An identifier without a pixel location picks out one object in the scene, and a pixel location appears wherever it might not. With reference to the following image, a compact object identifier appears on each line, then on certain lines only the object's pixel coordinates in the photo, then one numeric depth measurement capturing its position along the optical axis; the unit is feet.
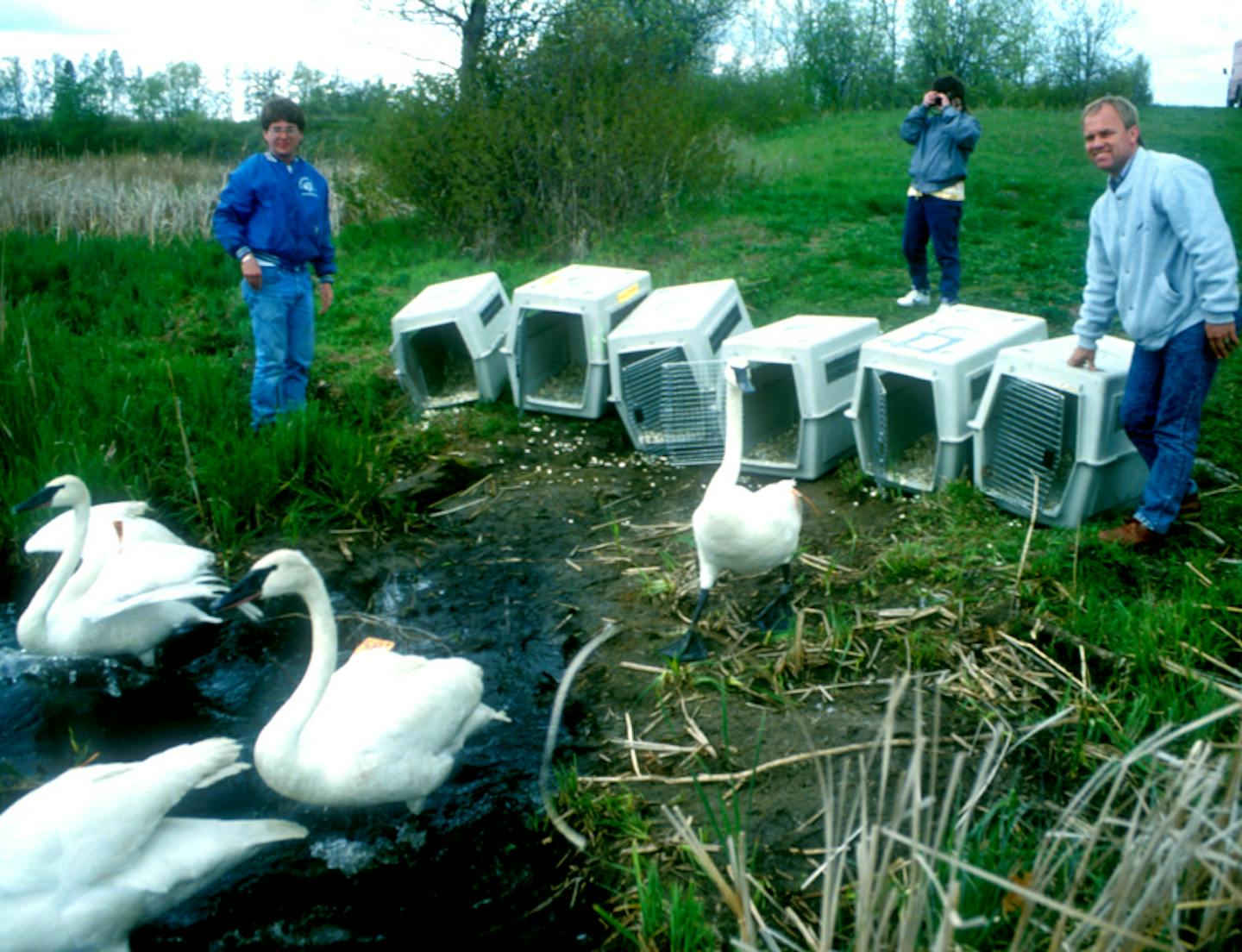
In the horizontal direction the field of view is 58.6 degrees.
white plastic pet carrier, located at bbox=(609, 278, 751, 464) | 21.04
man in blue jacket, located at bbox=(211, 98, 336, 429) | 21.25
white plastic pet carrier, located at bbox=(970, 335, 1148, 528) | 16.43
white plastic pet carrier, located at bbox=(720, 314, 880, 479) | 19.54
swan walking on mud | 14.62
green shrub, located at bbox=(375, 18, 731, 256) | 38.86
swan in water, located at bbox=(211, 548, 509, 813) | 11.78
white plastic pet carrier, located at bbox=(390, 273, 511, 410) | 24.64
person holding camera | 27.78
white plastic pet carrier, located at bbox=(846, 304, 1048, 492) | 17.97
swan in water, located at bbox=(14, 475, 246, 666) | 14.99
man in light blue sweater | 14.56
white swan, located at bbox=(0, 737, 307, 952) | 9.85
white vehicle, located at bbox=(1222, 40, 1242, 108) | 79.87
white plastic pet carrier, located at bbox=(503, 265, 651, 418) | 23.25
